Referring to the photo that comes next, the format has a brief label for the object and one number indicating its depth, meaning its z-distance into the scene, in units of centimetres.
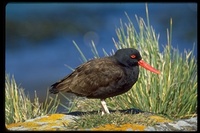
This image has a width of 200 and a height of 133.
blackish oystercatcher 1280
